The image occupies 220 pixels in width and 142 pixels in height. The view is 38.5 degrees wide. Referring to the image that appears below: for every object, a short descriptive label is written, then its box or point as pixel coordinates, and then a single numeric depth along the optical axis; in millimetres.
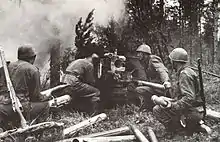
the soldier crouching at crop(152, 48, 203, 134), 4078
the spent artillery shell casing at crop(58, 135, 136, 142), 4057
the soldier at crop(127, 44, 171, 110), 4562
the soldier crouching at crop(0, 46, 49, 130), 4219
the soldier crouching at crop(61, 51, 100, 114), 4703
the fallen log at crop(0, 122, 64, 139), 4047
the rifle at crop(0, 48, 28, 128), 4102
